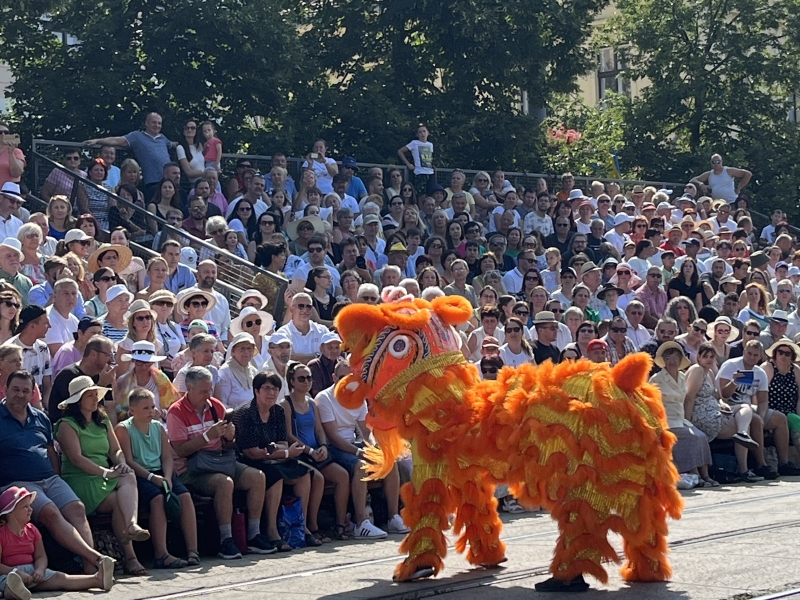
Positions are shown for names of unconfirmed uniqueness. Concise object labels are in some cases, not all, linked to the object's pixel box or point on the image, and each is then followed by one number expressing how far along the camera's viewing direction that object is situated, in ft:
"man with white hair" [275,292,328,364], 45.21
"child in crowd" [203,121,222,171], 60.59
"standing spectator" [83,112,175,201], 58.29
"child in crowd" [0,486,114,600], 29.55
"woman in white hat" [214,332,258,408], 38.40
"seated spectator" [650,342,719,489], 47.75
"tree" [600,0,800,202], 98.17
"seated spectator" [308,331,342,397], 42.16
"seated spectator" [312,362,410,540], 38.22
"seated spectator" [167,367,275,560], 34.91
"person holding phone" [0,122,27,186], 51.26
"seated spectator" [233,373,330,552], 36.19
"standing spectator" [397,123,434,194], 71.77
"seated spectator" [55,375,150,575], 32.24
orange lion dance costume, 27.99
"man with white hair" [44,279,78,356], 38.60
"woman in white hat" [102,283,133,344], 39.63
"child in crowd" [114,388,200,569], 33.37
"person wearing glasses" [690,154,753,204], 88.33
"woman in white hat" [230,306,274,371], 43.32
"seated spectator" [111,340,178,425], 35.53
